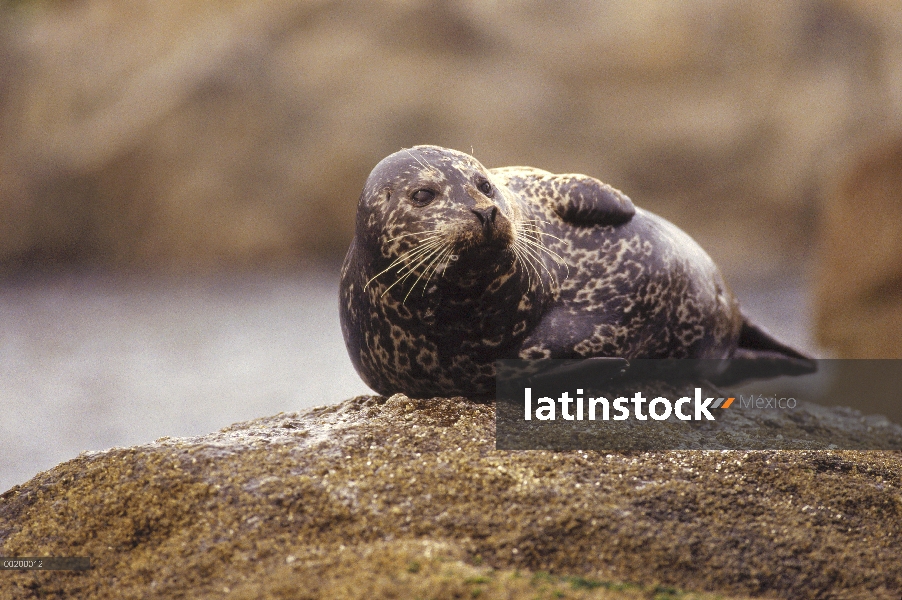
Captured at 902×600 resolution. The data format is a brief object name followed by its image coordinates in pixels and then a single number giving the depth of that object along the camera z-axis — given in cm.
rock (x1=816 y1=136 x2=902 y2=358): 1758
